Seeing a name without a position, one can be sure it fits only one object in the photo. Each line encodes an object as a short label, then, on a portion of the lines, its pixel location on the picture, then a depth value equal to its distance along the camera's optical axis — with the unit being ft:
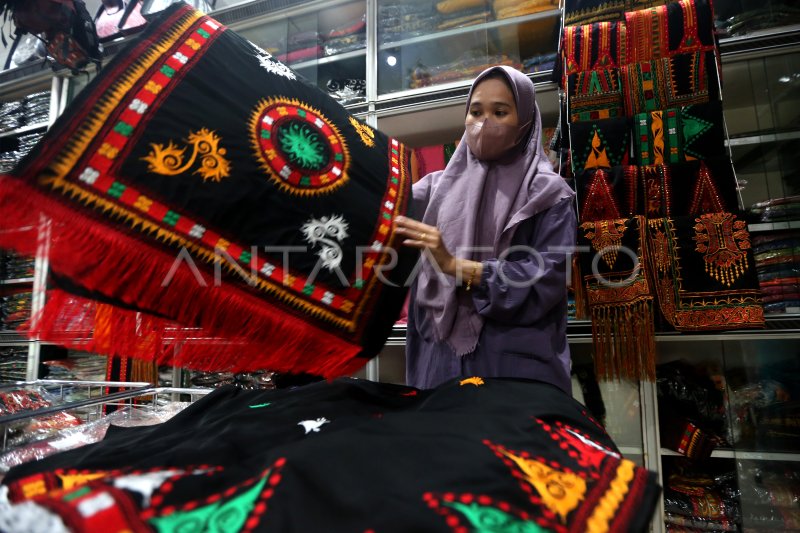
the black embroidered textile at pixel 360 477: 1.05
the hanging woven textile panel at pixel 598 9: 5.28
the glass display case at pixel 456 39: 6.48
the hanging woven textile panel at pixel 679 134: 4.59
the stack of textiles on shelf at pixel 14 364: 8.78
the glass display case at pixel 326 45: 7.24
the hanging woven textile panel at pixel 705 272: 4.43
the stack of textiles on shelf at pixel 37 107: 9.18
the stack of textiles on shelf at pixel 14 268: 9.20
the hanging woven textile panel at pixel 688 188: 4.52
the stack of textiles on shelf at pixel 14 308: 8.90
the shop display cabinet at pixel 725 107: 5.05
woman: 3.01
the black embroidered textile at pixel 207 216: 1.76
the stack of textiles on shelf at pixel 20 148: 9.16
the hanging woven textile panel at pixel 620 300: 4.61
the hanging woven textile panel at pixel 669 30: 4.68
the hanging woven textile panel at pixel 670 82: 4.67
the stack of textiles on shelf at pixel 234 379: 7.36
